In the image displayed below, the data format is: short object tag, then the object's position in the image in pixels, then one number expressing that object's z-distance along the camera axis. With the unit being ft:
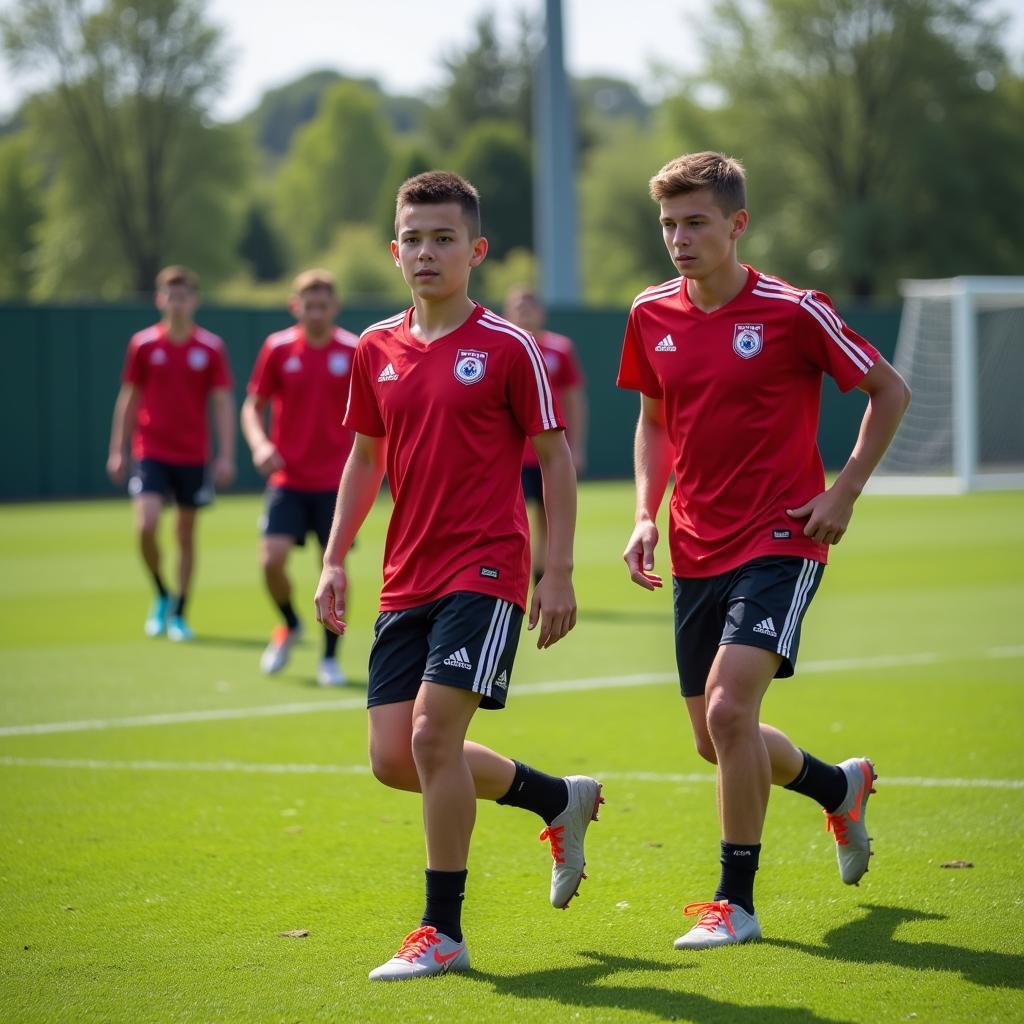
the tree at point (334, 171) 451.94
